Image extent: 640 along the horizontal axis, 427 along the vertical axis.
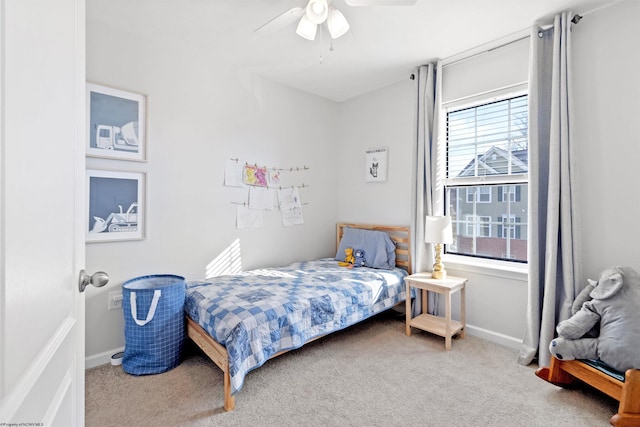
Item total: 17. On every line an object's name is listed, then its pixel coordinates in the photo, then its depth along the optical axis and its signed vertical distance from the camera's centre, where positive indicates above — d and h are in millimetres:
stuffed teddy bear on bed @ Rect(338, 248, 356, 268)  3473 -557
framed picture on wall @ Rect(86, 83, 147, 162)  2320 +683
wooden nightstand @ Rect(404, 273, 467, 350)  2654 -902
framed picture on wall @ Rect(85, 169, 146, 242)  2326 +32
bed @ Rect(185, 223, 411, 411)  1917 -715
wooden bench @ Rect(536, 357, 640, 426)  1649 -1019
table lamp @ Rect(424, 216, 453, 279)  2820 -209
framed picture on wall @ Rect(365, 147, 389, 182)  3646 +579
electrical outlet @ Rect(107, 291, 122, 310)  2438 -730
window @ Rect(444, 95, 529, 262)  2732 +328
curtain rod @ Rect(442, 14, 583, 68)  2318 +1488
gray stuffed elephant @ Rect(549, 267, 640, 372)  1747 -686
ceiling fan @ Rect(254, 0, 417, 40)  1960 +1272
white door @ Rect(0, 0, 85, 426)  463 +0
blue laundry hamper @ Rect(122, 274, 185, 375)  2178 -862
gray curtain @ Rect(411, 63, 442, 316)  3115 +533
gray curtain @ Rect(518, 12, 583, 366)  2250 +148
